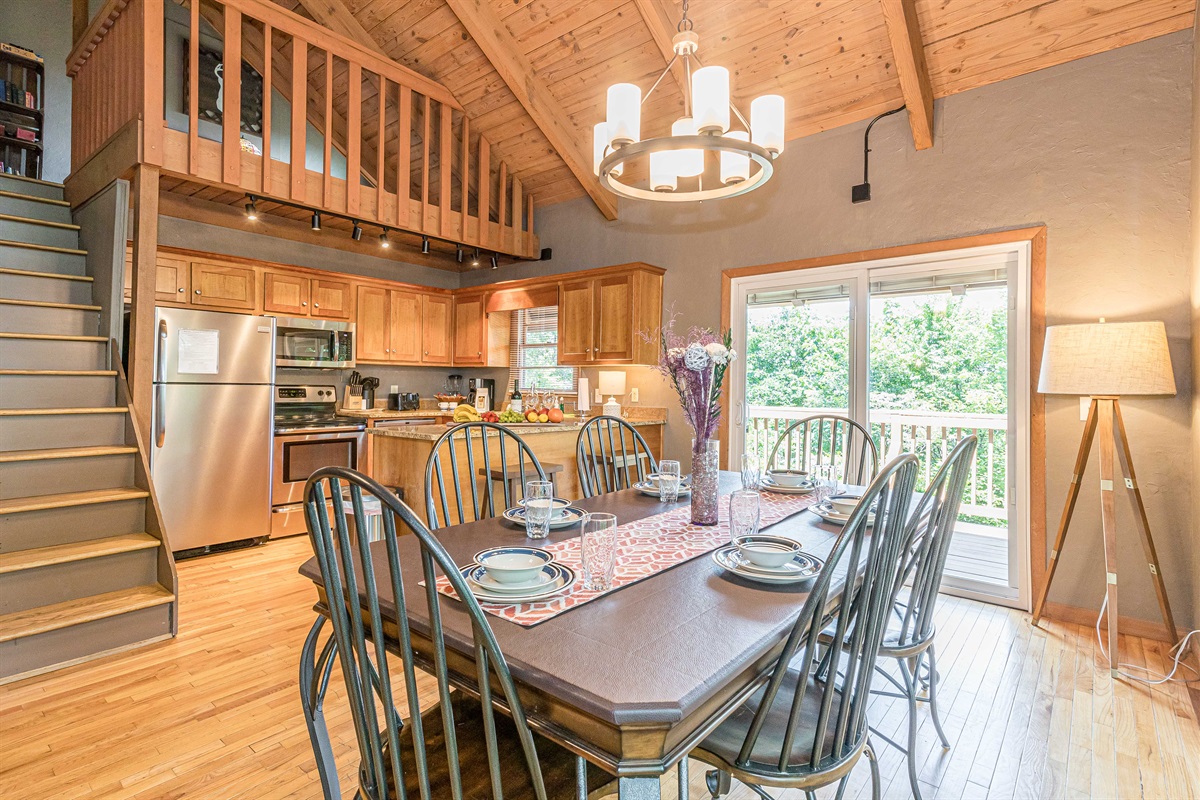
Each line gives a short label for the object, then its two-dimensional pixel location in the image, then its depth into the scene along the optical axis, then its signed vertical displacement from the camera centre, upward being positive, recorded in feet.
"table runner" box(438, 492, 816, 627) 3.74 -1.31
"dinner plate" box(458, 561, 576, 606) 3.76 -1.29
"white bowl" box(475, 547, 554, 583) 3.97 -1.21
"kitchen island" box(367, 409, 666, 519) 10.77 -1.08
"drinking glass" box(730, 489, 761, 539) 5.04 -0.96
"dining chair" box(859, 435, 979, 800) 5.08 -1.57
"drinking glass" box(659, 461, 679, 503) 6.93 -1.03
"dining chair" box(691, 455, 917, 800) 3.48 -1.86
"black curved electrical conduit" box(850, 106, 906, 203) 11.82 +4.46
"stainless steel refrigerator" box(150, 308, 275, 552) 12.16 -0.60
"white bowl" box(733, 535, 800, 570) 4.41 -1.20
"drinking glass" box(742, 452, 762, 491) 7.29 -0.93
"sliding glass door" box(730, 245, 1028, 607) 10.50 +0.69
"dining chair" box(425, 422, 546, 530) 10.62 -1.28
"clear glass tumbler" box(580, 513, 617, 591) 3.95 -1.02
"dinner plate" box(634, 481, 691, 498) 7.34 -1.14
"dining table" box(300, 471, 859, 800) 2.70 -1.38
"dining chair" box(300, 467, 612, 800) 2.75 -1.65
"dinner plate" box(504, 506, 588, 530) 5.75 -1.20
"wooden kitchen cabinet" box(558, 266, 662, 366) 14.70 +2.22
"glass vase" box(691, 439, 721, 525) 5.97 -0.84
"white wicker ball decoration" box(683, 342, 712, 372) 5.39 +0.41
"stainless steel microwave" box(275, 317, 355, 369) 14.88 +1.47
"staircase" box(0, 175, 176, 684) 7.93 -1.51
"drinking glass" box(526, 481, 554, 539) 5.08 -1.03
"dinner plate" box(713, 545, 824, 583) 4.23 -1.28
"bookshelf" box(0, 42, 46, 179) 14.38 +7.22
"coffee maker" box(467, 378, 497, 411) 19.56 +0.41
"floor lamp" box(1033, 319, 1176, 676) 8.11 +0.30
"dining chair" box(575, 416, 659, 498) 8.20 -0.97
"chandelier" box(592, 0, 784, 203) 6.16 +3.15
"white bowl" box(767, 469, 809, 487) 7.83 -1.03
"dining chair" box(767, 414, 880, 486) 9.18 -0.88
